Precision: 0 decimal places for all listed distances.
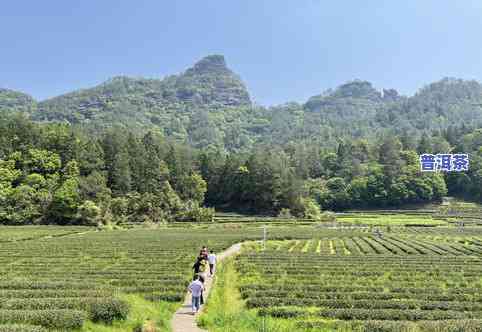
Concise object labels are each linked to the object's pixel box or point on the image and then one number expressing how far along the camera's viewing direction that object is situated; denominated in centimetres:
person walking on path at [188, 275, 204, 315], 1994
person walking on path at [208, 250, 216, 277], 3136
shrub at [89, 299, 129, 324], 1608
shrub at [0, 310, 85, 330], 1409
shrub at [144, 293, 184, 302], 2255
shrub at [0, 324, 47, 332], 1215
